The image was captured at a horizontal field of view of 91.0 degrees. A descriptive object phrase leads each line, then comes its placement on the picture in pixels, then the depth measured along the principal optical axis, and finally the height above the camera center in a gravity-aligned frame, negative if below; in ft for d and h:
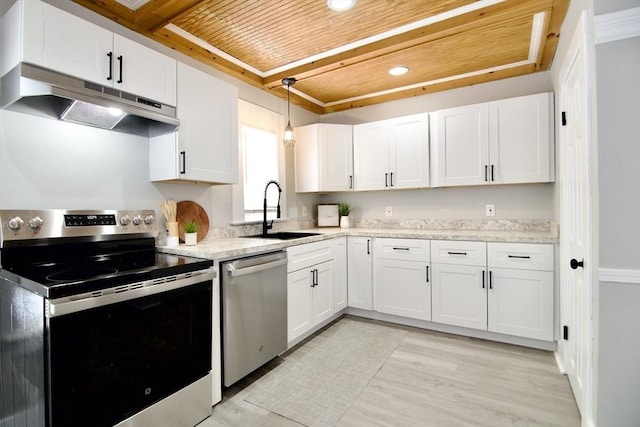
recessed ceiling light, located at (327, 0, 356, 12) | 6.66 +4.44
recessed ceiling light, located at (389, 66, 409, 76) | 9.89 +4.48
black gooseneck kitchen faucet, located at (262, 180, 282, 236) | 9.88 -0.26
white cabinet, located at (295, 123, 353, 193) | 11.98 +2.07
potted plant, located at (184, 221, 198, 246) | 7.42 -0.53
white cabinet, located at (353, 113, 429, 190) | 10.81 +2.08
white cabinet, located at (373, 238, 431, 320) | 9.86 -2.20
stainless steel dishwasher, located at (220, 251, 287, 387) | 6.54 -2.28
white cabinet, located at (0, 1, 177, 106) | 4.84 +2.82
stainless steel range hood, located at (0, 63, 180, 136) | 4.87 +1.93
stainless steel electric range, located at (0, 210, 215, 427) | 4.13 -1.70
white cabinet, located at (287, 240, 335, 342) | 8.43 -2.19
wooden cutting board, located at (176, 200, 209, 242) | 7.99 -0.10
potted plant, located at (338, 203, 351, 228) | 12.72 -0.13
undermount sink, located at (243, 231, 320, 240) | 9.91 -0.78
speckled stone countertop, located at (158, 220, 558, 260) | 6.81 -0.74
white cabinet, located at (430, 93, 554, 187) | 9.03 +2.06
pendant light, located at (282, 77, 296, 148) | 9.70 +2.39
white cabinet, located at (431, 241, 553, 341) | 8.34 -2.19
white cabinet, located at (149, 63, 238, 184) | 7.04 +1.78
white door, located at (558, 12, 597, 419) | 4.95 -0.16
